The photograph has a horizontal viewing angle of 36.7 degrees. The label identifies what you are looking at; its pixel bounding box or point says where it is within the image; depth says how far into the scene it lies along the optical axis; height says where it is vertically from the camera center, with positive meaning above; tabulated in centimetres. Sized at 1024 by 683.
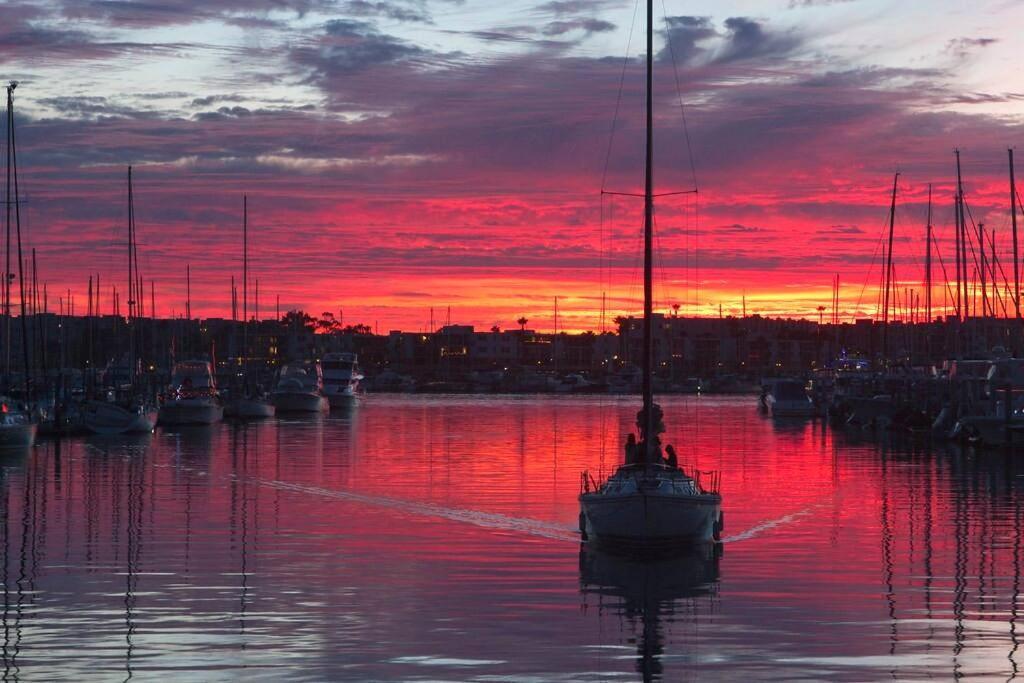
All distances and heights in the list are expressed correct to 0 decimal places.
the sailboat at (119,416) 8469 -325
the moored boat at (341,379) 15050 -217
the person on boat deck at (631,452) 3711 -233
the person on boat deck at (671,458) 3694 -244
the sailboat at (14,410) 6662 -249
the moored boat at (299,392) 12788 -297
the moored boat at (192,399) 9962 -277
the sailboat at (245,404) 11370 -350
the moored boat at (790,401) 13075 -375
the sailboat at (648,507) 3241 -319
